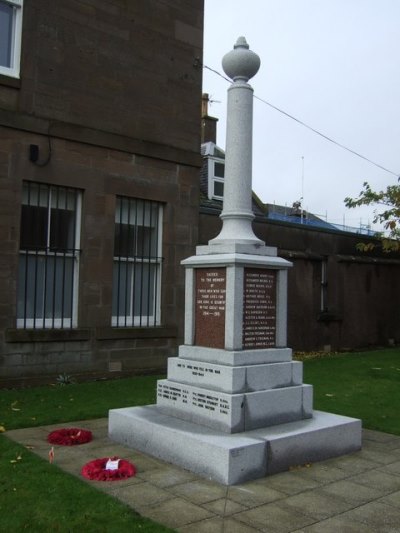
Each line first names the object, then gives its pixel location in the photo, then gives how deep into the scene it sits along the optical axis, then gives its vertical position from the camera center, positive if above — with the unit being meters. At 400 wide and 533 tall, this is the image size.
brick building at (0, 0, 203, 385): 10.30 +2.28
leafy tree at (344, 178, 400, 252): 16.02 +2.84
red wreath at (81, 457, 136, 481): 5.33 -1.64
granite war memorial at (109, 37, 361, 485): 5.80 -0.80
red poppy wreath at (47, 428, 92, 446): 6.52 -1.62
